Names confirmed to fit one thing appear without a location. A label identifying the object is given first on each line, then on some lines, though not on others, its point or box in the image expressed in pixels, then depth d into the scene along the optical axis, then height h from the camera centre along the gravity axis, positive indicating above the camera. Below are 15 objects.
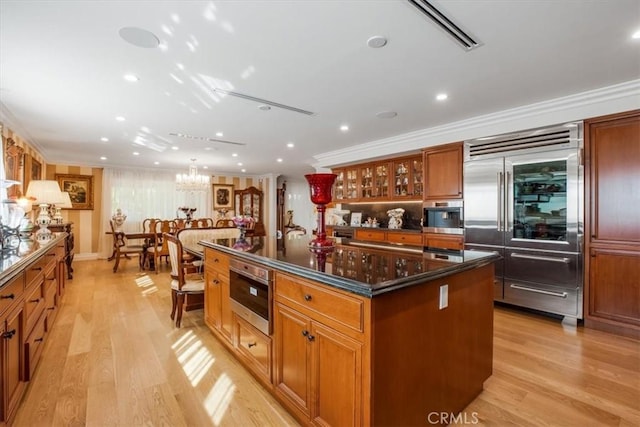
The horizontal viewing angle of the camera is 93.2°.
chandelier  6.14 +0.65
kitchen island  1.25 -0.58
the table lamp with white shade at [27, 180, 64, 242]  3.98 +0.25
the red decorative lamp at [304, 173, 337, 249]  2.31 +0.16
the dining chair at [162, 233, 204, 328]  2.99 -0.71
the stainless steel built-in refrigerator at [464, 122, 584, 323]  3.23 +0.05
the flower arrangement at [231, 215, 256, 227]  3.04 -0.07
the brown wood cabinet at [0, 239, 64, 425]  1.57 -0.75
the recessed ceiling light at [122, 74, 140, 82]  2.70 +1.23
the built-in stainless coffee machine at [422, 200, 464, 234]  4.20 -0.02
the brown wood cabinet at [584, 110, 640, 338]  2.90 -0.06
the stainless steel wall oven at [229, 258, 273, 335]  1.84 -0.53
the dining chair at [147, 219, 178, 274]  5.67 -0.58
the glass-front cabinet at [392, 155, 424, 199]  5.00 +0.63
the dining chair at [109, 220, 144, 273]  5.85 -0.71
